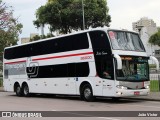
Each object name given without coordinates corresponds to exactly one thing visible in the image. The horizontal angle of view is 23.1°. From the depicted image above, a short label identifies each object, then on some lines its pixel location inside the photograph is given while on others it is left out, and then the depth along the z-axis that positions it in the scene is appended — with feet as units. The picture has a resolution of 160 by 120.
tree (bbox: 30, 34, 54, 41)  206.81
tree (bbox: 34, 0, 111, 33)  159.02
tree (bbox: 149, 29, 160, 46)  252.89
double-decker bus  64.80
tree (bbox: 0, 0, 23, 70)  128.88
